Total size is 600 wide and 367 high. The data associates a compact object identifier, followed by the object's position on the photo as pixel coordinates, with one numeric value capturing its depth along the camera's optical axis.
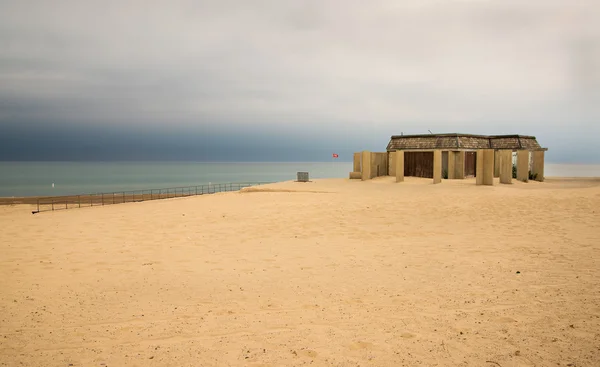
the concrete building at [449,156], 30.55
